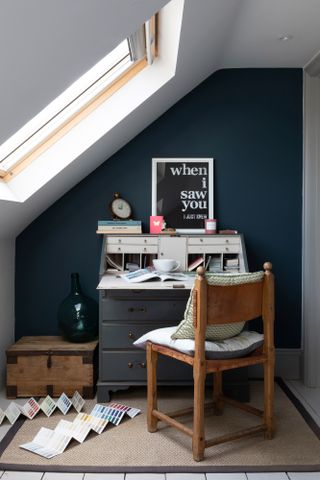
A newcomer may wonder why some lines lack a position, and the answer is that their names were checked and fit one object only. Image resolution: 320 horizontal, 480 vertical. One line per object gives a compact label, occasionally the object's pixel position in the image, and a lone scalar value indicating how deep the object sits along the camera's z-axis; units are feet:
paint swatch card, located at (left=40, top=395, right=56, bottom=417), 9.41
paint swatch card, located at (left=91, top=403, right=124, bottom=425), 9.05
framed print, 11.85
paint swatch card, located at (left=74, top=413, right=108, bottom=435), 8.70
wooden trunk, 10.34
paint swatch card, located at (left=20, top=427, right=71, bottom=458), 7.92
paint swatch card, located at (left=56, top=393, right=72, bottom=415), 9.48
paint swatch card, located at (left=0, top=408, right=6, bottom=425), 9.07
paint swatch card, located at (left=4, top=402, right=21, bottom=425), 9.04
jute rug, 7.52
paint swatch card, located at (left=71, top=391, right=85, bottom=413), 9.62
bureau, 10.01
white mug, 10.71
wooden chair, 7.65
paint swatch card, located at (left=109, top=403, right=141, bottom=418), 9.34
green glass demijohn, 10.82
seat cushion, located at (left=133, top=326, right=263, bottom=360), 7.84
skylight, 9.17
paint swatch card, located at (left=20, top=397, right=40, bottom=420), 9.27
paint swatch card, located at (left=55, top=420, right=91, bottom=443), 8.37
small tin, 11.47
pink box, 11.59
